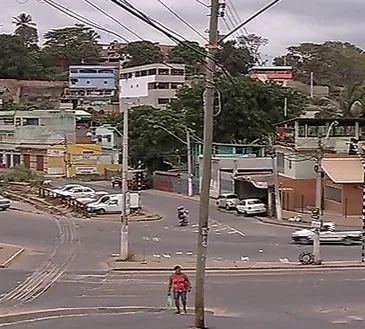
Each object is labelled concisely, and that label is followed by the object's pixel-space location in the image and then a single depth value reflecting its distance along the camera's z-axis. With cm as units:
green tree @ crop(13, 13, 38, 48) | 17262
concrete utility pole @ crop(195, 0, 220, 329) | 1922
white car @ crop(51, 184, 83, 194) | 6445
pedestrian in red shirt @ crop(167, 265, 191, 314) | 2205
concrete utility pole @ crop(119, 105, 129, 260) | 3550
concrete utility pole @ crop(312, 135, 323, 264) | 3503
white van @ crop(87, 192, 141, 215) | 5603
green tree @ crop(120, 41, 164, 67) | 13932
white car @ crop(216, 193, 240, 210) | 6022
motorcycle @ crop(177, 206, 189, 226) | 5103
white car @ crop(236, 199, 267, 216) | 5706
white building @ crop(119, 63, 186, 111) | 11494
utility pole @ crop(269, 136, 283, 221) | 5497
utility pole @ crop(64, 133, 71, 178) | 8956
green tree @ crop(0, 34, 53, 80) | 13675
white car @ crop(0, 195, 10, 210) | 5706
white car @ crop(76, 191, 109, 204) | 5875
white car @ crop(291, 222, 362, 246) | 4234
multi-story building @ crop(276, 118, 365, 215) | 5491
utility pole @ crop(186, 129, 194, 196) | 7100
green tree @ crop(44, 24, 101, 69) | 15588
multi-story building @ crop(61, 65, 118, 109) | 13788
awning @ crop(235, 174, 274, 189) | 6119
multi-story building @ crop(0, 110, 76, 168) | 9406
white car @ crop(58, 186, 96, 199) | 6190
